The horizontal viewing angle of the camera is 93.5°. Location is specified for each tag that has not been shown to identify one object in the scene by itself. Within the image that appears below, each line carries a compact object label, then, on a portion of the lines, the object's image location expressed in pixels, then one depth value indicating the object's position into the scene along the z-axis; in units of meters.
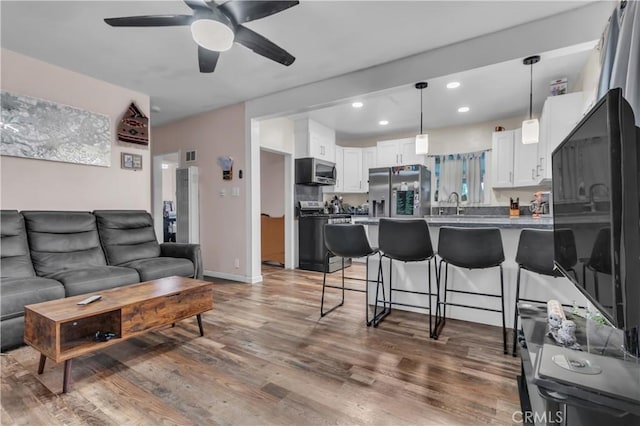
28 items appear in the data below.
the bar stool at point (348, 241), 2.71
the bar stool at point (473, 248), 2.17
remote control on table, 1.90
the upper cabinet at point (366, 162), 6.09
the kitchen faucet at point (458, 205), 5.28
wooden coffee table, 1.70
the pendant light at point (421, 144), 3.57
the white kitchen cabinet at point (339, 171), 6.07
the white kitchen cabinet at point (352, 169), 6.14
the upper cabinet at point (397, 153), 5.39
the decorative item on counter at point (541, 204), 4.22
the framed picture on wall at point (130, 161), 3.77
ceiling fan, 1.79
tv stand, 0.68
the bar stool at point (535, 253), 2.00
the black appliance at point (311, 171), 5.15
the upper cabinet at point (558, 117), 3.03
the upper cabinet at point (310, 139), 5.23
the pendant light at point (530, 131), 2.88
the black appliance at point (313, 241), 5.05
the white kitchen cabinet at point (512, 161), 4.33
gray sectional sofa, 2.22
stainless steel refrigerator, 5.06
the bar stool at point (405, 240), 2.40
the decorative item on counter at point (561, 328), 1.05
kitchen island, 2.37
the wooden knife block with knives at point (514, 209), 4.09
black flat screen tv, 0.67
